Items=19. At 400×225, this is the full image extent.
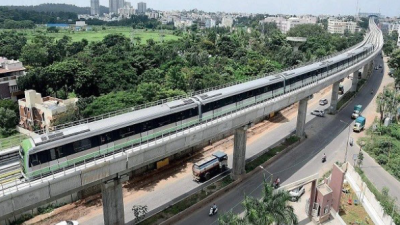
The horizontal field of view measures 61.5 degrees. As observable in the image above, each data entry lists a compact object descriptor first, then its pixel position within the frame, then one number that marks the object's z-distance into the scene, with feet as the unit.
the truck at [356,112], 199.31
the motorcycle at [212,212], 105.40
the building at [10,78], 217.56
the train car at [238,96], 112.27
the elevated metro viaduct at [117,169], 68.80
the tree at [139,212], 100.36
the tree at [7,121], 176.14
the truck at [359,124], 179.01
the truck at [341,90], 254.47
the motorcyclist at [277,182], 121.30
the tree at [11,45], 307.99
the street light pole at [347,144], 143.64
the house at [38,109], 171.12
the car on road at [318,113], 203.72
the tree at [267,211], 75.31
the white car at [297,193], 113.91
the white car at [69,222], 97.39
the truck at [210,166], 124.21
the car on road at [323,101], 227.92
